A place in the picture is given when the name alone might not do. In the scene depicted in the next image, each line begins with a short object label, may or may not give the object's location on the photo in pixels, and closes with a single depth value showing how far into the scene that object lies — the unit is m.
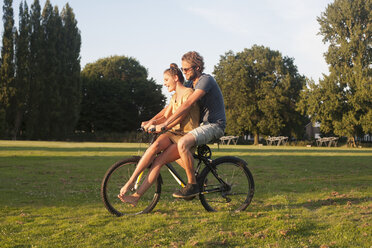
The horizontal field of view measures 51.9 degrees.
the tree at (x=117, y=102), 63.47
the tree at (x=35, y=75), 53.34
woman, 4.69
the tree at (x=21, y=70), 51.97
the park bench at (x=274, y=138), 46.17
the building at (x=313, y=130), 107.15
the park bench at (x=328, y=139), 46.34
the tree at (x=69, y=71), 56.06
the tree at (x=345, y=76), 44.81
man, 4.67
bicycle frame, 4.97
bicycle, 4.84
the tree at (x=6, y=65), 50.78
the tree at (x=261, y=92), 54.38
